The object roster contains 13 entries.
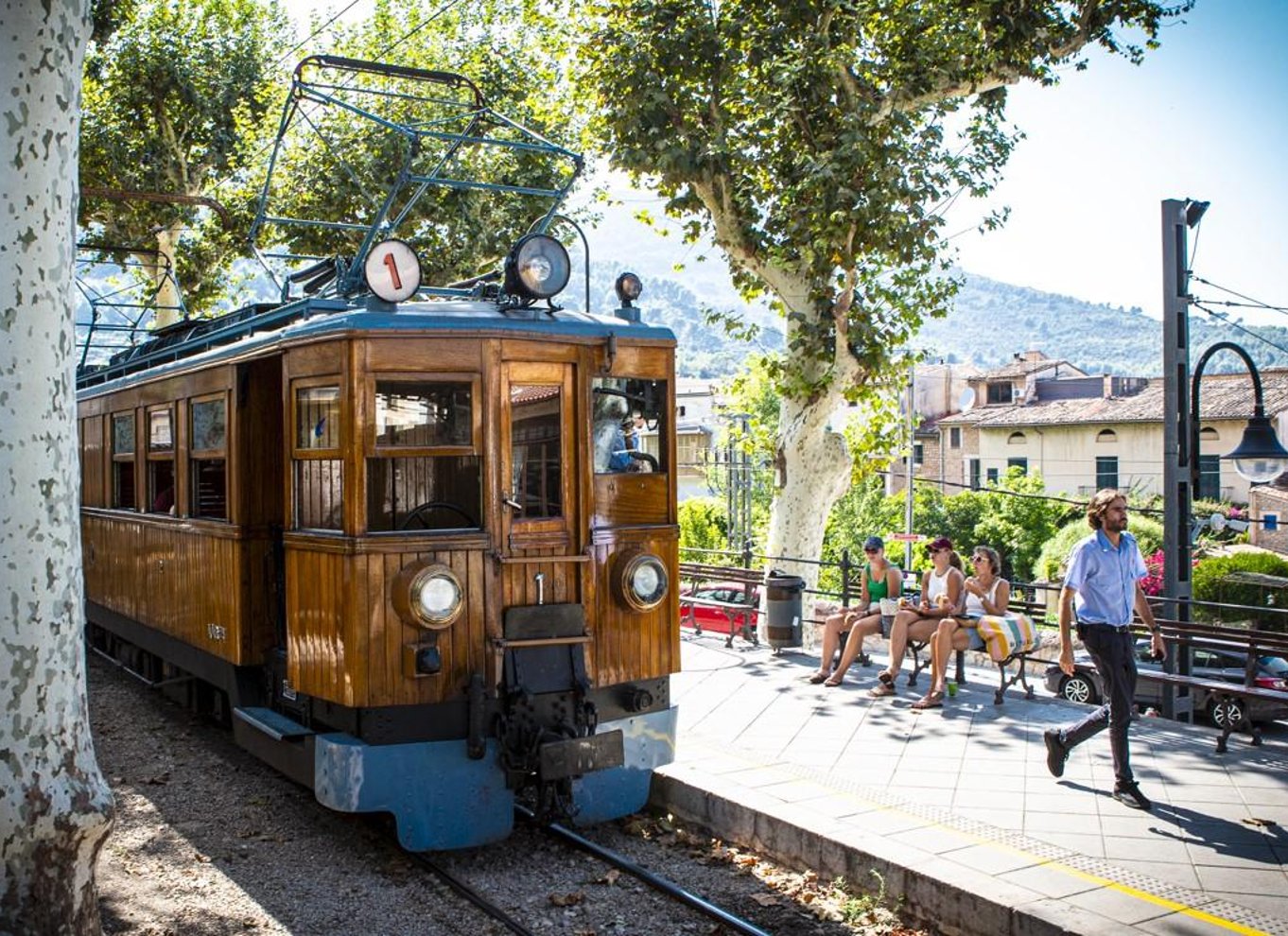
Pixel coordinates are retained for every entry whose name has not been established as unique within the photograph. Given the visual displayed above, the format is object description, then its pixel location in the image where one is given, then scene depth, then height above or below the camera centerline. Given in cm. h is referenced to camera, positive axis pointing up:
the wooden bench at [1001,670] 959 -183
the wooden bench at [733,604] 1370 -166
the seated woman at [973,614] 959 -132
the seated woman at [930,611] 985 -128
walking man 689 -92
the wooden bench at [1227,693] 788 -162
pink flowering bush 1778 -213
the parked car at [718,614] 1376 -194
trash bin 1277 -163
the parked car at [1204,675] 1168 -259
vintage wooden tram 639 -48
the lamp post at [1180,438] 921 +8
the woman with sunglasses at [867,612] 1071 -142
